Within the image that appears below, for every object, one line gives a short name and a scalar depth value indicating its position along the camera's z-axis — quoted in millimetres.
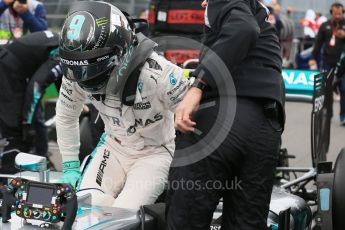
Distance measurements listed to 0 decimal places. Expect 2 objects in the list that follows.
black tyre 7234
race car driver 6539
